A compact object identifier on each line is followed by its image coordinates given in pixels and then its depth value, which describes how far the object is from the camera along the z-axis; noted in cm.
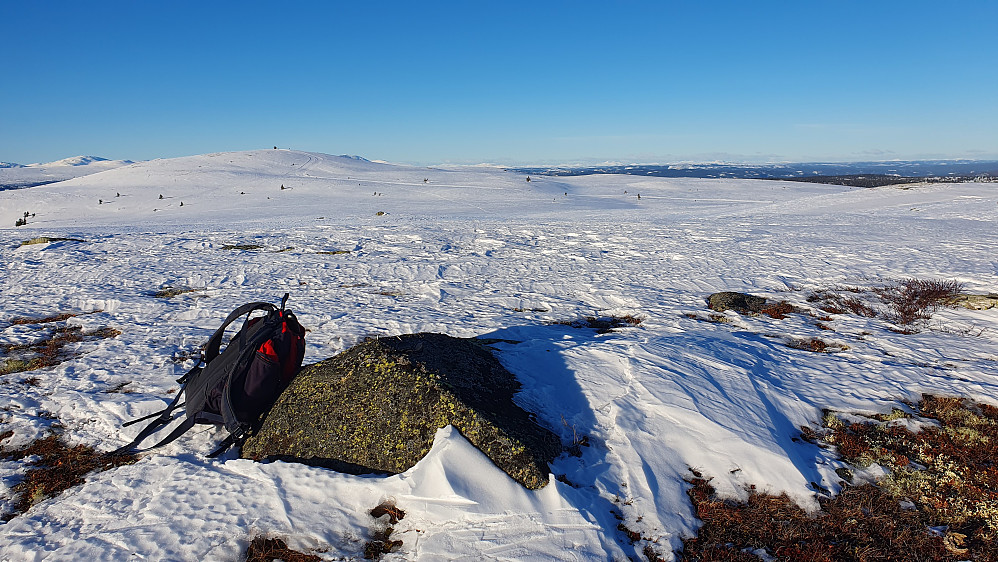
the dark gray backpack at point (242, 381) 434
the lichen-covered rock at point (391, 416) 372
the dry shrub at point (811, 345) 672
